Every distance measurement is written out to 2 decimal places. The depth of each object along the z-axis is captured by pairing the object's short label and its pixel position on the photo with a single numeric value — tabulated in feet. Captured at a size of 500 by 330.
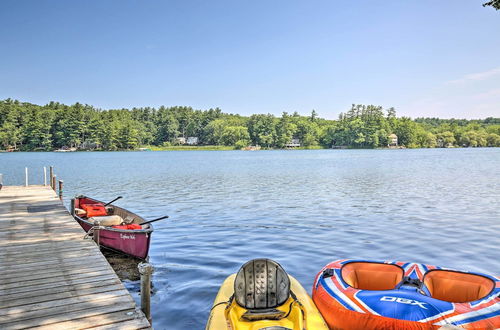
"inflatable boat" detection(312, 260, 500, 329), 15.84
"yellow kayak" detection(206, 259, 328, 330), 16.02
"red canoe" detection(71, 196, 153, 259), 34.23
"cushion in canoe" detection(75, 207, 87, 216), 45.32
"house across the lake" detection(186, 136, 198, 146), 524.52
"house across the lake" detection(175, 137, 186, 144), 516.32
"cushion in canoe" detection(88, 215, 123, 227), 39.11
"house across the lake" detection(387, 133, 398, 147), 498.69
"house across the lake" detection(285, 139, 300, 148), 508.57
